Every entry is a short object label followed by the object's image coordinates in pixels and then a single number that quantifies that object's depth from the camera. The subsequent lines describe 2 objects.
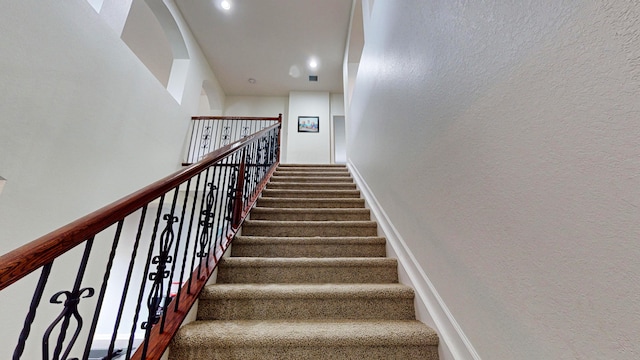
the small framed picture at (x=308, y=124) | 6.43
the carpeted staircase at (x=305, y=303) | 1.17
